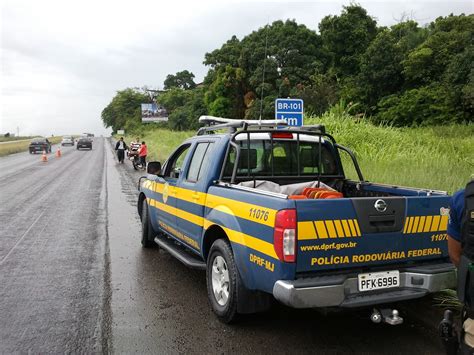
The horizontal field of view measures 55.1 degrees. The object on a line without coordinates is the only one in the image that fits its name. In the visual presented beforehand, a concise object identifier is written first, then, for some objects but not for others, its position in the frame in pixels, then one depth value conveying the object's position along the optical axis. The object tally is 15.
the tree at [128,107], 94.66
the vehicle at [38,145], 46.47
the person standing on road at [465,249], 2.35
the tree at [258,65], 35.12
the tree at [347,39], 38.16
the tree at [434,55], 29.86
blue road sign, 10.36
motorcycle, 24.51
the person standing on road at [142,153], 23.73
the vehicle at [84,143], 55.53
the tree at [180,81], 111.50
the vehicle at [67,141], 70.12
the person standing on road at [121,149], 29.62
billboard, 71.69
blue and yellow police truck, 3.46
